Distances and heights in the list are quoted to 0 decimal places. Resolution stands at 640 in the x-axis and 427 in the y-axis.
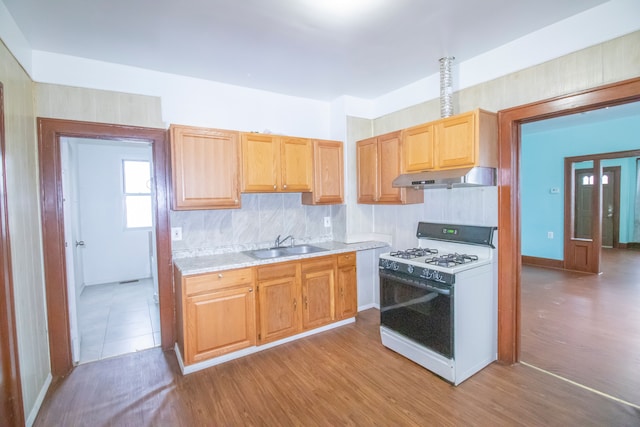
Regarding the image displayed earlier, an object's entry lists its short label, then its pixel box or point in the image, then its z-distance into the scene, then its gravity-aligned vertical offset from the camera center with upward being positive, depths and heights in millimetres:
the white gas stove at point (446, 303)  2311 -863
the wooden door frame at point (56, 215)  2465 -42
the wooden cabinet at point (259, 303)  2527 -935
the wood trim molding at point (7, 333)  1668 -698
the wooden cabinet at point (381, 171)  3188 +359
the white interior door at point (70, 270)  2686 -552
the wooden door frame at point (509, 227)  2488 -238
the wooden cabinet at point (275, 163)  2975 +433
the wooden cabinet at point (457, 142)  2420 +508
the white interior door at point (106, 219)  5164 -171
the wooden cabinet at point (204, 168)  2664 +362
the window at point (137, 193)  5529 +284
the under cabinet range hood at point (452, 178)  2378 +196
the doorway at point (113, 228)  4395 -355
